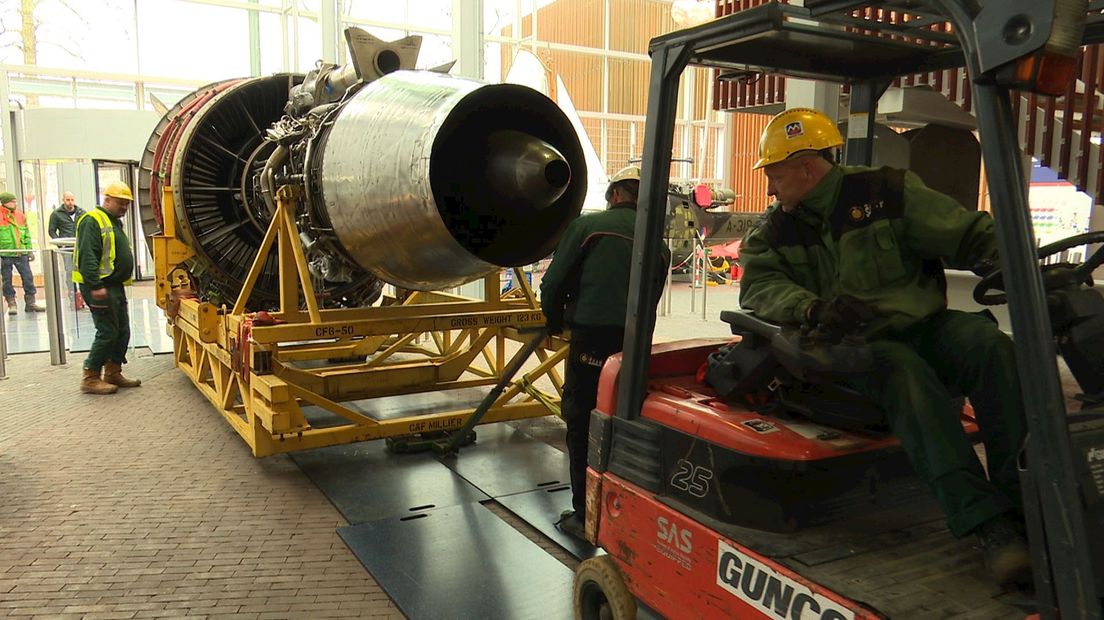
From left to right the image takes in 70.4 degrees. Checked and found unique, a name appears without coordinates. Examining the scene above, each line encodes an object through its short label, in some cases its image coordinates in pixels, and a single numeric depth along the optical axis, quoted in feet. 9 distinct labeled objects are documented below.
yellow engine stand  14.21
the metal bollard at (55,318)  24.59
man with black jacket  35.47
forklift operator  6.11
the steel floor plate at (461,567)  9.80
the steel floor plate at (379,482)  13.26
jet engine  12.18
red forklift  4.42
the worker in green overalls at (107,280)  21.06
